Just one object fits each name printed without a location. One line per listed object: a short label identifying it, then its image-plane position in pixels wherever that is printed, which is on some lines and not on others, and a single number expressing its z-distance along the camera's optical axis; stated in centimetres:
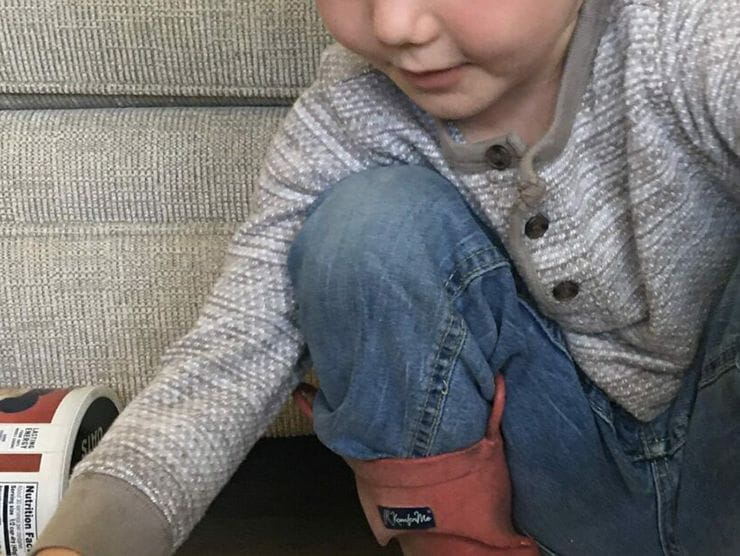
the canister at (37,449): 71
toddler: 54
